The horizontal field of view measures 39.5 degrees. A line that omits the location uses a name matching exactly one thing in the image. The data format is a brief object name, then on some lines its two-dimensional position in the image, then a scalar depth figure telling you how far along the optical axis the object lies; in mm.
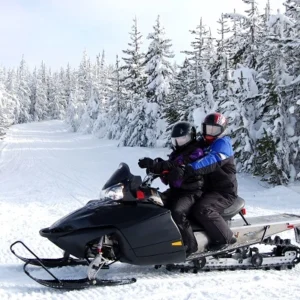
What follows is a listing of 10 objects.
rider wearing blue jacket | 4500
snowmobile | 4133
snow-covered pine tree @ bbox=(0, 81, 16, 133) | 35962
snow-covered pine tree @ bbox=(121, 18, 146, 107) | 30812
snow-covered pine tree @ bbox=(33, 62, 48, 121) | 84312
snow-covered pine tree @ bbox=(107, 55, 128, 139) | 33781
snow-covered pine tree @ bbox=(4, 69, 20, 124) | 77656
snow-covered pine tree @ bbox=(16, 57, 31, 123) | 81250
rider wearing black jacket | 4367
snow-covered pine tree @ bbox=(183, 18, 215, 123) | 16609
